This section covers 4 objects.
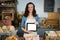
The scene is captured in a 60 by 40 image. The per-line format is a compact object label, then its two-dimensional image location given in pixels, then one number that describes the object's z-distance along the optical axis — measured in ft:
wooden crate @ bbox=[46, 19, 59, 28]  8.72
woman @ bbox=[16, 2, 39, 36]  4.41
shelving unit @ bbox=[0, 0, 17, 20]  8.31
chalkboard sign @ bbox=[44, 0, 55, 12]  9.05
